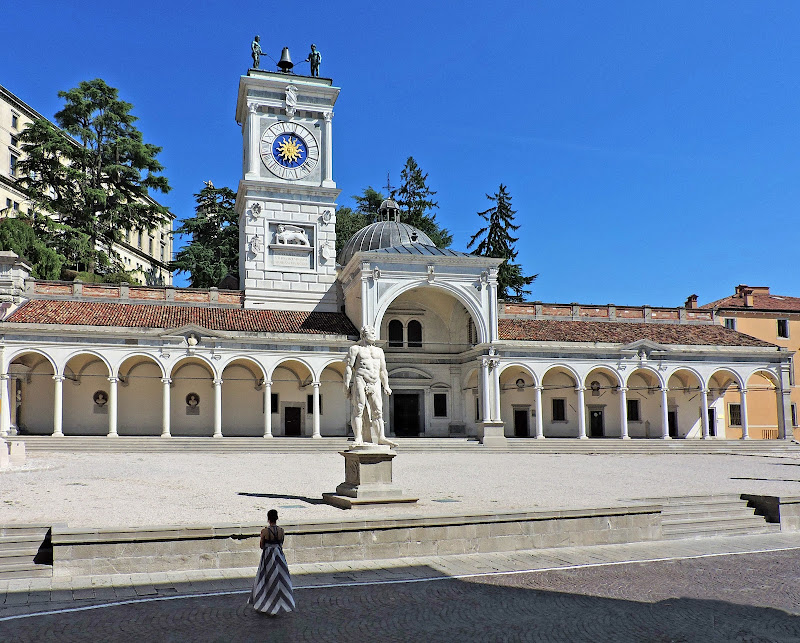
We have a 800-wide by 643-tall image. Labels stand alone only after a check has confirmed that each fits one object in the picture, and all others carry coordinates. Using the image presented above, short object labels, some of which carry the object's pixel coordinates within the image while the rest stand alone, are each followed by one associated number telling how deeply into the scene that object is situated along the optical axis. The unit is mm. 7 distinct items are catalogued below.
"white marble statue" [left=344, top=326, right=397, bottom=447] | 14555
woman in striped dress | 8133
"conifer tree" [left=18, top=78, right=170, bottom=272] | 46688
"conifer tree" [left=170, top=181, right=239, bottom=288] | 53188
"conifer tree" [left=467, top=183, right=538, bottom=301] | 56125
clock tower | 39031
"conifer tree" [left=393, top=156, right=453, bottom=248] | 61438
